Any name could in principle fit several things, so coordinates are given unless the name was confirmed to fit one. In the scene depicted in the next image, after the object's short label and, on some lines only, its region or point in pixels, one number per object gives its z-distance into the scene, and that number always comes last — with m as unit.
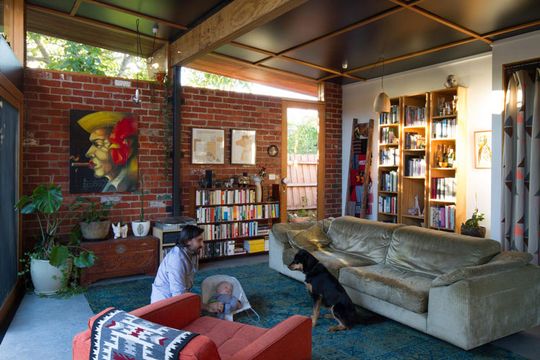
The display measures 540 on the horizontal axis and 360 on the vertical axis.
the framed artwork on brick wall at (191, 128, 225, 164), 6.57
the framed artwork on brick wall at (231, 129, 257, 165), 6.91
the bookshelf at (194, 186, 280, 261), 6.50
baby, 3.87
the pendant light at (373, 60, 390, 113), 6.12
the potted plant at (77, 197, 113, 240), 5.33
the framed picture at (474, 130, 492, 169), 5.92
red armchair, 1.94
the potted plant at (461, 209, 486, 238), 5.75
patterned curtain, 5.10
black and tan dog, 3.71
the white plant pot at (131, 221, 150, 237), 5.71
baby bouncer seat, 4.03
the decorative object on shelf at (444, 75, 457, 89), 6.23
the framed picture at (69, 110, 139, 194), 5.63
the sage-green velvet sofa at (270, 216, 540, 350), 3.31
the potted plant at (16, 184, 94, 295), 4.60
